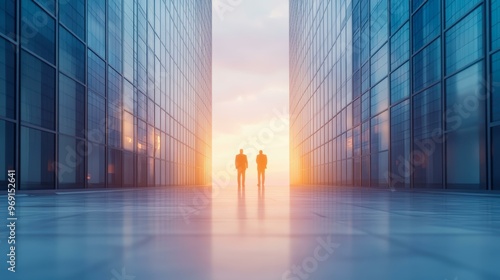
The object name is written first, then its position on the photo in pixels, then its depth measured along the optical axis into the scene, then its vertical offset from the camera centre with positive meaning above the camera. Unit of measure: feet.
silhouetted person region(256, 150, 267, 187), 68.80 -1.34
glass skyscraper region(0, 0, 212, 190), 42.86 +8.85
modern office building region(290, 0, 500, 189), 39.70 +7.90
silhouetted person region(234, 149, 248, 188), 65.46 -1.26
